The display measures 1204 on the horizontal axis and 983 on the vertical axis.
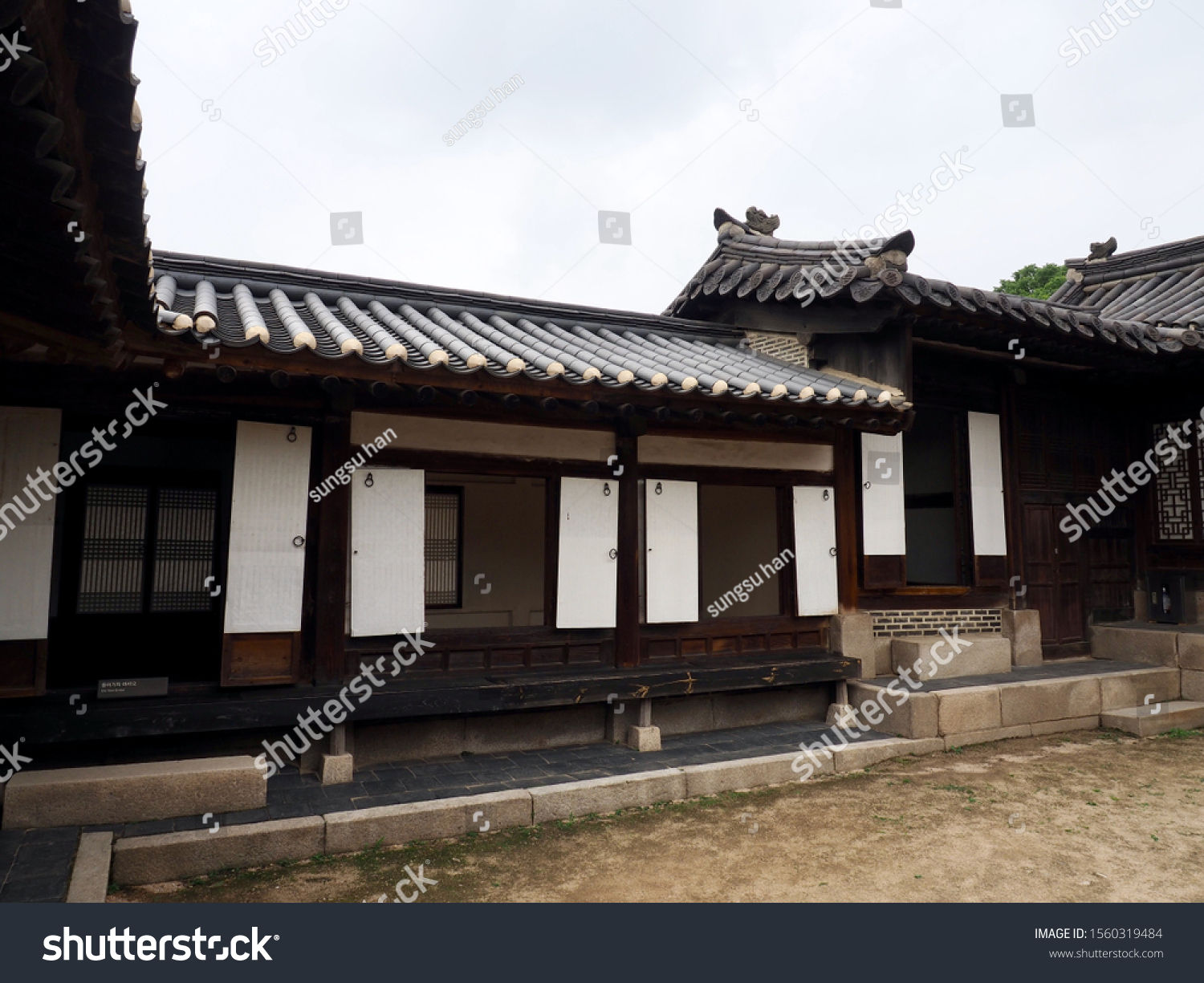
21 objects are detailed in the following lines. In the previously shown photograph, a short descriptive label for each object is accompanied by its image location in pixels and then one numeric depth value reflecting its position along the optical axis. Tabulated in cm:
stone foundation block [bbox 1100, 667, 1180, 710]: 944
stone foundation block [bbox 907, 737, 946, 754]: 802
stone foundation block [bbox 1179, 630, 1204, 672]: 985
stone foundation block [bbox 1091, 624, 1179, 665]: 1023
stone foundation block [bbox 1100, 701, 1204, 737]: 897
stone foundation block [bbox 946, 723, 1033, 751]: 829
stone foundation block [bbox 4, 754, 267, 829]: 508
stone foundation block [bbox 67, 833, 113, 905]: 415
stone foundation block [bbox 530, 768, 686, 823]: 609
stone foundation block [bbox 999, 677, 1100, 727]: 874
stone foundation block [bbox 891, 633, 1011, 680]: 915
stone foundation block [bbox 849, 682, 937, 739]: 812
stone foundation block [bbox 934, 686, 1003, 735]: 825
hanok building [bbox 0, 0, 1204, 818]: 548
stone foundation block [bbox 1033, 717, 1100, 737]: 891
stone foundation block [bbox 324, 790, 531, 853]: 540
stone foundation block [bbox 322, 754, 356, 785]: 624
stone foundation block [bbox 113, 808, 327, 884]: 483
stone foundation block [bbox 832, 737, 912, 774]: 758
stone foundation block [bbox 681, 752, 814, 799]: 679
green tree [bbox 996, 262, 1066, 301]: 2403
